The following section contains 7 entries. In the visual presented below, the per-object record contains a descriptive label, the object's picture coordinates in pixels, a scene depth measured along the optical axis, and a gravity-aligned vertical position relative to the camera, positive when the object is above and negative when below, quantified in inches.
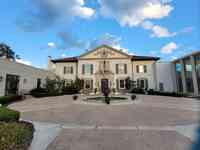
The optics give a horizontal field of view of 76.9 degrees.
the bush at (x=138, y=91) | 874.1 -50.4
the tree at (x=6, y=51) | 1473.9 +391.1
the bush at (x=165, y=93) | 714.8 -58.9
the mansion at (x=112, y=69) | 959.0 +113.0
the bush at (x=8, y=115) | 151.3 -38.8
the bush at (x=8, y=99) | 489.8 -64.4
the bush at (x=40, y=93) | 738.8 -55.3
